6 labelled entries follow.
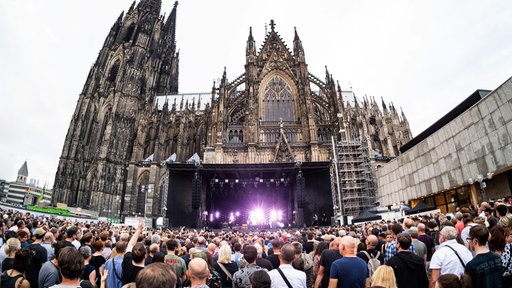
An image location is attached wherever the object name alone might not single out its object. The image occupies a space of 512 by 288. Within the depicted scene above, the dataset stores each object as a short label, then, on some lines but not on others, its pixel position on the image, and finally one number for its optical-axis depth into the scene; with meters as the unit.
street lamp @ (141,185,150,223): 31.76
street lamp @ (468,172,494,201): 12.74
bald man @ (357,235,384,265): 4.68
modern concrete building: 12.83
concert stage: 22.22
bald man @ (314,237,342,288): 3.87
